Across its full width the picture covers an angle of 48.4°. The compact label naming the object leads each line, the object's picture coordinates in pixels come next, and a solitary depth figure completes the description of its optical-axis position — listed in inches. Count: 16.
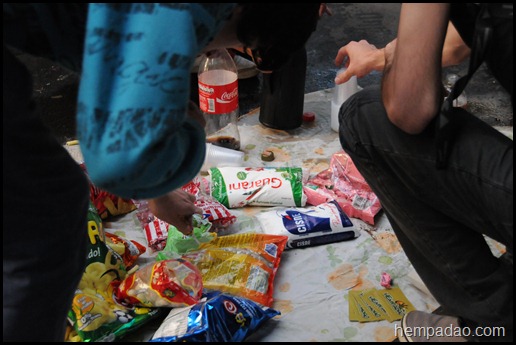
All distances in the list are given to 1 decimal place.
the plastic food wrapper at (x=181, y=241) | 60.4
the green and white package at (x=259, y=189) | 68.3
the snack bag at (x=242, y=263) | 55.8
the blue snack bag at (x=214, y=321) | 47.8
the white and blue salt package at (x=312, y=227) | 62.6
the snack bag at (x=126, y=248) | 58.8
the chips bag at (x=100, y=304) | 49.0
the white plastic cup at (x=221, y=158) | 74.9
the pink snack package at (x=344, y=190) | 66.3
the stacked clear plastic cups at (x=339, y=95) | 79.8
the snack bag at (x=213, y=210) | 64.3
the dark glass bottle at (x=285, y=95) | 80.4
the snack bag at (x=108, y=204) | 64.1
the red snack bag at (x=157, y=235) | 62.5
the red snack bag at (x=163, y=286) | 51.9
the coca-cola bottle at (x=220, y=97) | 76.3
